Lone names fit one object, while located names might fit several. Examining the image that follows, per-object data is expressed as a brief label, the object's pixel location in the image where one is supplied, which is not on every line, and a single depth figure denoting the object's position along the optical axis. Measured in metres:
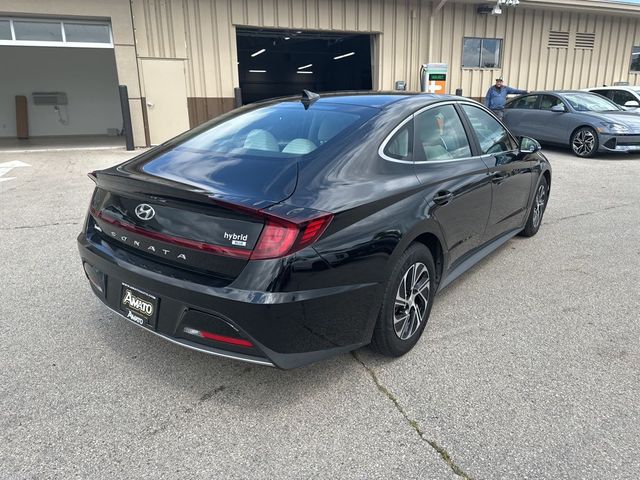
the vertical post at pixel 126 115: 11.64
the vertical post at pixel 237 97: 12.99
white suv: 12.75
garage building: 11.80
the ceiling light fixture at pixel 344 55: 24.49
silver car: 10.52
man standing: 13.51
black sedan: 2.19
